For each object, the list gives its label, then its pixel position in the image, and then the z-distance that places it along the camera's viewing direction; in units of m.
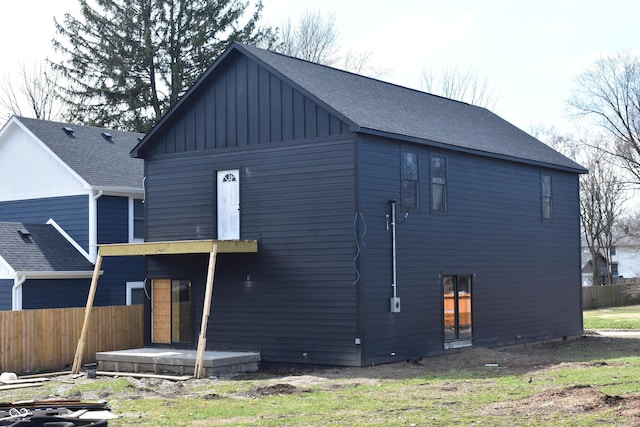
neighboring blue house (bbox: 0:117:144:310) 25.41
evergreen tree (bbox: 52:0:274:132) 42.72
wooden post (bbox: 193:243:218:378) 18.38
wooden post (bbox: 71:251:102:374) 20.06
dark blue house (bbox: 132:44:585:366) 19.45
